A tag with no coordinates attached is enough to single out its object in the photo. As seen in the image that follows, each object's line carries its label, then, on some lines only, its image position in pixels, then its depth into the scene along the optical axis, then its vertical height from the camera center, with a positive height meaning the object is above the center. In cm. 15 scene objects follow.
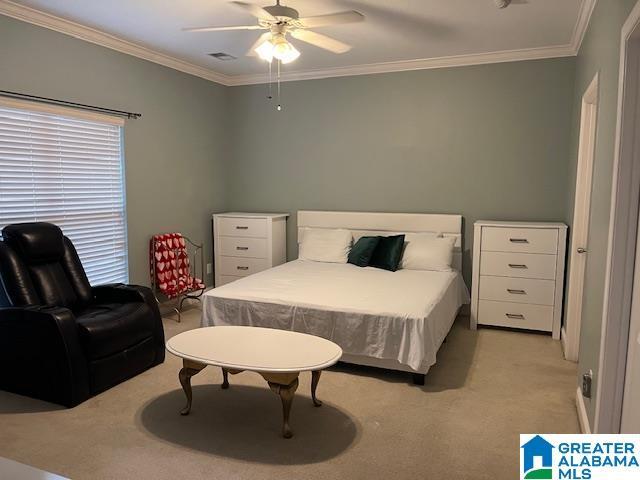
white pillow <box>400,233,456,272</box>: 450 -60
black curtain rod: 338 +61
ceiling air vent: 458 +123
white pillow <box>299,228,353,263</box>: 492 -59
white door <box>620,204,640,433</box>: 187 -71
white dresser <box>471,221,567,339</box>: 417 -74
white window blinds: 345 +5
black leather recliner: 286 -87
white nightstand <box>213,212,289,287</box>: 528 -62
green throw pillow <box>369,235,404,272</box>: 452 -60
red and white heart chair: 458 -80
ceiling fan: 288 +99
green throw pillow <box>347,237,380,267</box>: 467 -61
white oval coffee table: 243 -87
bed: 316 -83
